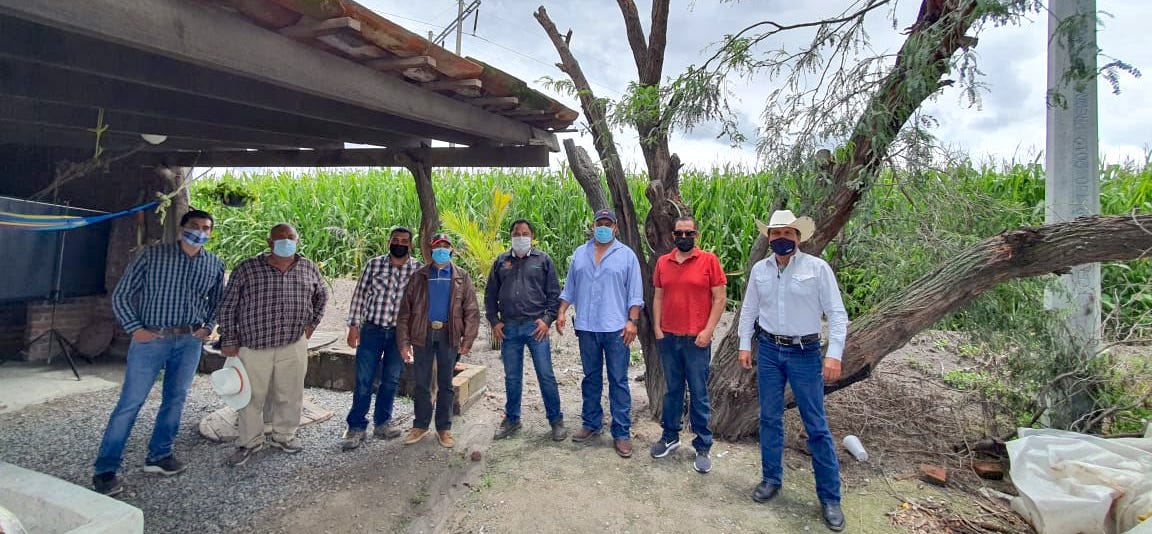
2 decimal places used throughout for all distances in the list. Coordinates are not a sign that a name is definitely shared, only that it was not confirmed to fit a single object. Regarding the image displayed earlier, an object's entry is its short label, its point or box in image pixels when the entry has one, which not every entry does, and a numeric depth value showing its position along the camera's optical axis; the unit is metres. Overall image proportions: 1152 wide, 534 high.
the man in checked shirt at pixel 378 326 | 4.46
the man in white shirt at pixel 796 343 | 3.42
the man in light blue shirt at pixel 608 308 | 4.26
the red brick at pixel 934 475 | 3.99
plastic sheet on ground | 3.03
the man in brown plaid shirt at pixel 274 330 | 4.14
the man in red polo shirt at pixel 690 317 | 3.97
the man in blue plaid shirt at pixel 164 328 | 3.73
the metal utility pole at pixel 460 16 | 17.00
